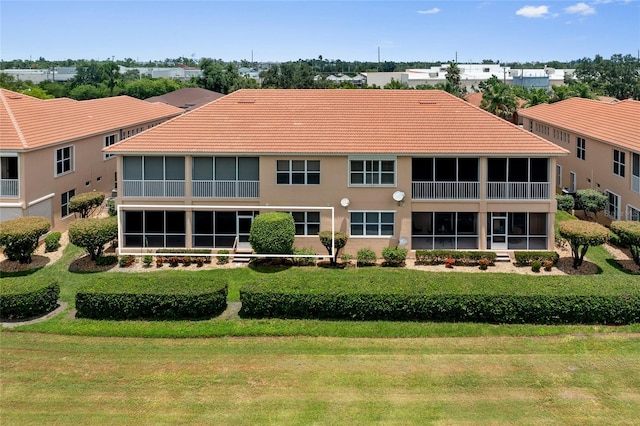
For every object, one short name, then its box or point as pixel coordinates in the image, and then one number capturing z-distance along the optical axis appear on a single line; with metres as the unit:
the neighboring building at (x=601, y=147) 29.36
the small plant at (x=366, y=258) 26.22
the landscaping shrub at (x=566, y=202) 33.31
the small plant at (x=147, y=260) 26.03
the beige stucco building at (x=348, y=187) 27.08
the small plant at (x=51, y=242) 26.98
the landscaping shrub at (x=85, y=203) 30.22
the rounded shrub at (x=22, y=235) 23.95
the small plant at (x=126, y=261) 25.86
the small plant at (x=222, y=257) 26.41
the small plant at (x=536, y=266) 25.27
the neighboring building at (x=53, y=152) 27.61
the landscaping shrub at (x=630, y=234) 23.95
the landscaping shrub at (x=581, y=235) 24.03
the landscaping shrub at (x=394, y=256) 25.91
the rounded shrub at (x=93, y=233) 24.75
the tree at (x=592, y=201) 31.50
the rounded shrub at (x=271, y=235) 24.92
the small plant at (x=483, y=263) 25.59
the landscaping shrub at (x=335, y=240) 26.17
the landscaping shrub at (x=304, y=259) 26.28
